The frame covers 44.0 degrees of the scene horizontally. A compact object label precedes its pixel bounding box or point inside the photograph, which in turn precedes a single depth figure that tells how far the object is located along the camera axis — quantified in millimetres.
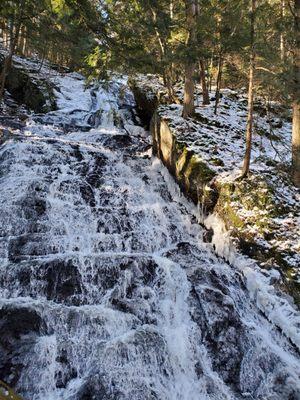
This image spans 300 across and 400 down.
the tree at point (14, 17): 7892
